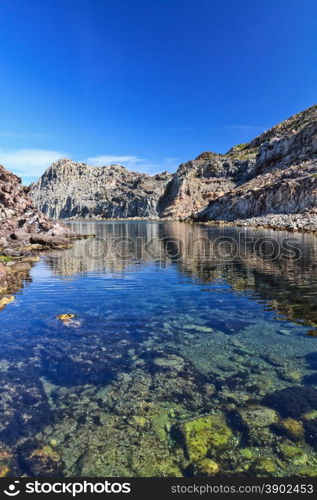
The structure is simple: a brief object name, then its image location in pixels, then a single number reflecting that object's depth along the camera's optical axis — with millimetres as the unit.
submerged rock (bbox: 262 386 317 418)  8609
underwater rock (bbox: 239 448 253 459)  7113
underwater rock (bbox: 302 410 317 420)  8305
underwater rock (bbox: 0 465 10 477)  6628
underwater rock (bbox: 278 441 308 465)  6926
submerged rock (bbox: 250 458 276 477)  6677
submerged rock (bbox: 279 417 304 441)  7723
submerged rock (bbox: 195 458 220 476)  6703
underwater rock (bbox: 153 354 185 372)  11156
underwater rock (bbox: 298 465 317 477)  6586
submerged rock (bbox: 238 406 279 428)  8203
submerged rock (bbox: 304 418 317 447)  7523
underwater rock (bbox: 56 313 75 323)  16192
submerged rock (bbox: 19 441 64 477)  6797
